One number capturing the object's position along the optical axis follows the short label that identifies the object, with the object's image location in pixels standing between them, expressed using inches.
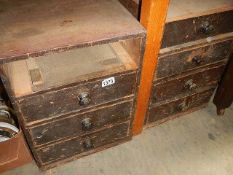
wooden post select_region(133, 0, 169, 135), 40.3
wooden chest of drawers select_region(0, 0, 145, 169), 37.3
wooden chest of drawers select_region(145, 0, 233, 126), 46.4
